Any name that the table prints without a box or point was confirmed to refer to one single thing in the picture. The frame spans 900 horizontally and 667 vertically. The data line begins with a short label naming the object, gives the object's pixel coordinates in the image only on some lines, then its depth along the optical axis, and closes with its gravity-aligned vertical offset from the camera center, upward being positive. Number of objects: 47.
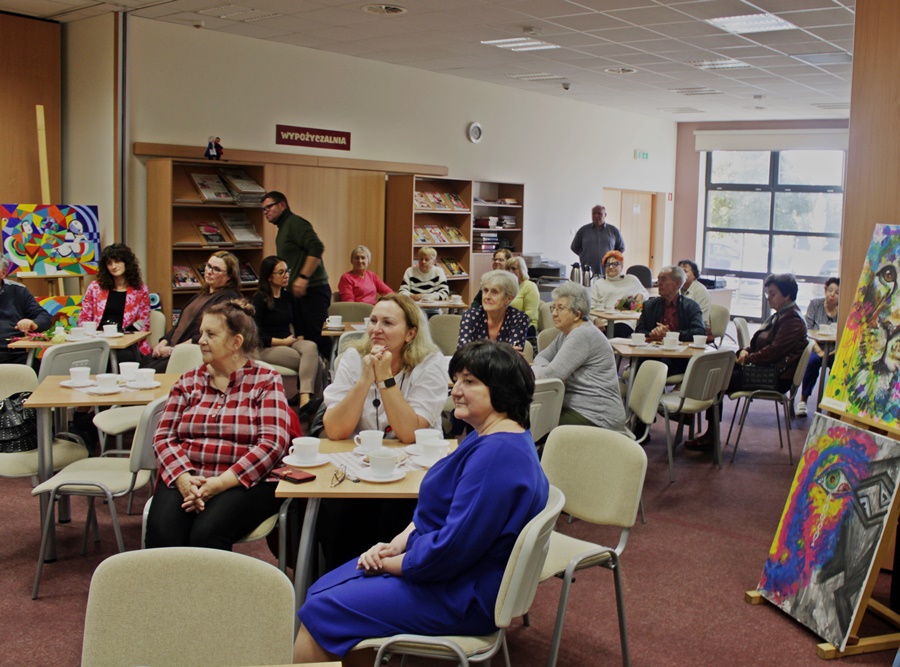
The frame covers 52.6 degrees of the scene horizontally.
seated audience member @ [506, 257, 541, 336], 7.86 -0.51
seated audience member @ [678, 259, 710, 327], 8.46 -0.40
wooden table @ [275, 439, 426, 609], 2.93 -0.82
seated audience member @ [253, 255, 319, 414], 6.81 -0.72
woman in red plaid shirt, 3.36 -0.81
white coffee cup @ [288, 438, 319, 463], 3.22 -0.76
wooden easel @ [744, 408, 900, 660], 3.38 -1.48
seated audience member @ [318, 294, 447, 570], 3.43 -0.64
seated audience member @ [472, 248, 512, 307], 9.39 -0.19
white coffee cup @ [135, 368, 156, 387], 4.57 -0.74
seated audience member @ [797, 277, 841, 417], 8.34 -0.64
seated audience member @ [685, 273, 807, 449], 6.52 -0.62
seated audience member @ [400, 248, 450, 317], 9.31 -0.43
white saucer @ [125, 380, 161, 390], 4.54 -0.77
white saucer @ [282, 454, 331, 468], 3.21 -0.80
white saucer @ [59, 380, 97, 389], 4.48 -0.77
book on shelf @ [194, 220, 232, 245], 8.38 -0.02
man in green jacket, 7.51 -0.26
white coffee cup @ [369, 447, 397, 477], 3.05 -0.75
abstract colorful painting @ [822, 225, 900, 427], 3.53 -0.38
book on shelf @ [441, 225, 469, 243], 10.96 +0.06
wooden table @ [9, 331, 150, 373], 5.94 -0.76
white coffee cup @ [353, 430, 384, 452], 3.28 -0.73
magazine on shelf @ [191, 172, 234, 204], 8.34 +0.41
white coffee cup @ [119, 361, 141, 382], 4.63 -0.72
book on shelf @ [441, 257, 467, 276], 11.02 -0.34
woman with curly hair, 6.66 -0.49
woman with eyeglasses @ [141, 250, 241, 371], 6.13 -0.43
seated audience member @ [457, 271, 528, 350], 5.65 -0.51
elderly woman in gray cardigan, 5.02 -0.69
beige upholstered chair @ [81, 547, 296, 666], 1.93 -0.81
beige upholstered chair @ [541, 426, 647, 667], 3.19 -0.89
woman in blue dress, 2.51 -0.86
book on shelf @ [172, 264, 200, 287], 8.20 -0.41
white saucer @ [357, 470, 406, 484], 3.03 -0.80
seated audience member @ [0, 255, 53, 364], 6.48 -0.64
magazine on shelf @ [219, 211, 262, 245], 8.55 +0.05
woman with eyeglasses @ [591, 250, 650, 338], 8.85 -0.44
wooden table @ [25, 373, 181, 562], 4.12 -0.79
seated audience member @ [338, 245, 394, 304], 8.79 -0.45
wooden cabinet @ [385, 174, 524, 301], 10.22 +0.18
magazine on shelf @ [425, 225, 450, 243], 10.66 +0.05
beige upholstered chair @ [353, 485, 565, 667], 2.43 -0.99
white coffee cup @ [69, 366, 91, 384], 4.50 -0.72
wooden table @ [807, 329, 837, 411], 7.54 -0.74
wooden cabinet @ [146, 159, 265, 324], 8.00 +0.05
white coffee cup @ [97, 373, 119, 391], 4.47 -0.75
